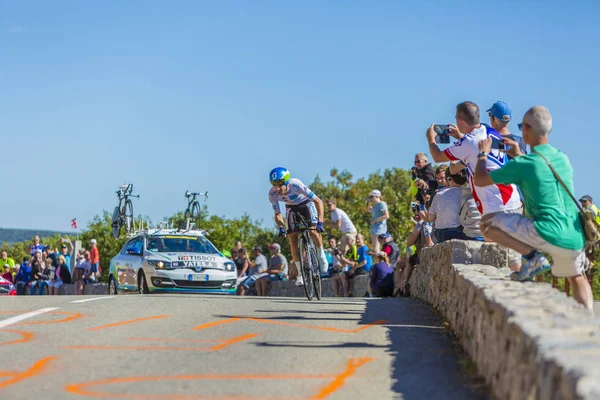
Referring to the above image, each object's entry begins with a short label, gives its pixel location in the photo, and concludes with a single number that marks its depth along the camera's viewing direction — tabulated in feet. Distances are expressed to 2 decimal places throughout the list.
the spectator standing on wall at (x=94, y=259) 97.66
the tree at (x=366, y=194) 184.03
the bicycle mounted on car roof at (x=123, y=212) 106.73
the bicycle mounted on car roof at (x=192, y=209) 107.86
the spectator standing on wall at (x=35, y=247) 106.49
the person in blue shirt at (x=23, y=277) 106.52
